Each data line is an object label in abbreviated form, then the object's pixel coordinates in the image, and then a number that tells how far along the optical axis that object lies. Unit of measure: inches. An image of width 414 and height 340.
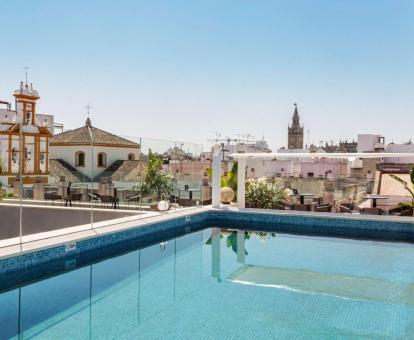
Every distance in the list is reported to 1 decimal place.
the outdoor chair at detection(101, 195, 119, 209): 456.7
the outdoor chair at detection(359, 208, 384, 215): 541.3
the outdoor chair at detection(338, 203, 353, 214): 563.2
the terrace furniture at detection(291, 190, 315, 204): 603.3
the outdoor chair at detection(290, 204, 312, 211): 570.9
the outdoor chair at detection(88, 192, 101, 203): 430.3
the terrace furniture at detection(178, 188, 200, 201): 578.2
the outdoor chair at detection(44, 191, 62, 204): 475.7
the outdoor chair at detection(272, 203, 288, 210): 595.5
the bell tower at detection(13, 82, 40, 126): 1047.7
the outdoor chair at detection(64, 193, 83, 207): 448.5
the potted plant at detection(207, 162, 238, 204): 618.2
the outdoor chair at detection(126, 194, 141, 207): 490.0
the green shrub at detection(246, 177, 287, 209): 609.9
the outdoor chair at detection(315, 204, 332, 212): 566.5
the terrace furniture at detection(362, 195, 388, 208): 584.1
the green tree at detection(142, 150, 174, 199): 498.3
